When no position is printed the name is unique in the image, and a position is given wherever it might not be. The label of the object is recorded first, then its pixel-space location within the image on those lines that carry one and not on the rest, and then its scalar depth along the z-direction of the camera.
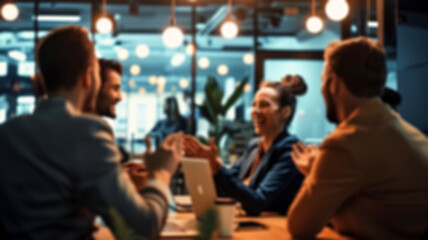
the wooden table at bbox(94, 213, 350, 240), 2.45
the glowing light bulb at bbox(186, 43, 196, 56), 9.26
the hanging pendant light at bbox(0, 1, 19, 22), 6.74
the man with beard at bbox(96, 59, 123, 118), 3.33
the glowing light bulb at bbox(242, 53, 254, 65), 9.18
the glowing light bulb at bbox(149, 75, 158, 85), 9.21
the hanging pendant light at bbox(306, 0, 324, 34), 6.00
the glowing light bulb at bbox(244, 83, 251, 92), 9.05
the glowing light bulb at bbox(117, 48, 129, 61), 9.16
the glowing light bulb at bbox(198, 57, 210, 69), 9.27
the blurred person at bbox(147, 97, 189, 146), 8.91
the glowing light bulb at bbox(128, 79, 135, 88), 9.18
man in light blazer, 2.24
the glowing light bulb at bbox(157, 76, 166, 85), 9.18
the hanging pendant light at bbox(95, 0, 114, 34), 5.56
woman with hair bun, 3.12
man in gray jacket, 1.71
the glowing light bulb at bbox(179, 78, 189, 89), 9.12
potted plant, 8.56
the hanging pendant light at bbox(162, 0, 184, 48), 5.43
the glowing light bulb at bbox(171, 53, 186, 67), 9.31
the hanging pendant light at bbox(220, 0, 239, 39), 5.69
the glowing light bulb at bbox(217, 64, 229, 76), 9.22
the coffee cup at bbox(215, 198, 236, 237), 2.48
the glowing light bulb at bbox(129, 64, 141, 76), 9.21
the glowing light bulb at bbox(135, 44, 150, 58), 9.25
